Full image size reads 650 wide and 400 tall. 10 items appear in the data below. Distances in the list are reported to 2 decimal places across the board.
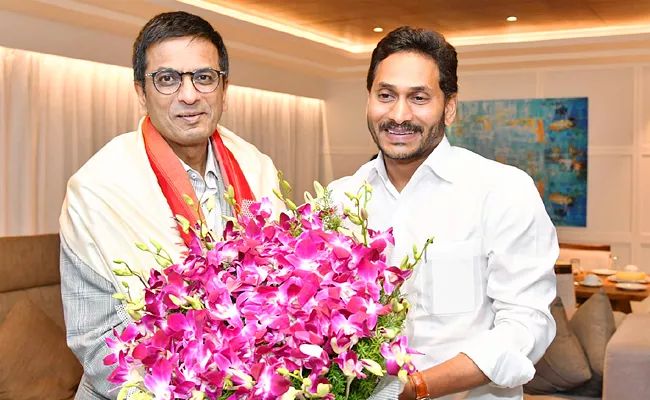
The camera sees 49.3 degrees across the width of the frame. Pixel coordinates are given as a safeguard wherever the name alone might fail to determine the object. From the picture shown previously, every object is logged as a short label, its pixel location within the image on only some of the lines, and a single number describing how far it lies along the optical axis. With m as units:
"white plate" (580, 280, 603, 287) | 5.70
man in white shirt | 1.59
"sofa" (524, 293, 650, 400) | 3.21
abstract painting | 7.96
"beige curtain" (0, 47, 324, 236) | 5.21
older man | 1.48
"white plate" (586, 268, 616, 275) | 6.24
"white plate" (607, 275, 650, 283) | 5.74
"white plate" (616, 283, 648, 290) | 5.58
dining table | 5.43
